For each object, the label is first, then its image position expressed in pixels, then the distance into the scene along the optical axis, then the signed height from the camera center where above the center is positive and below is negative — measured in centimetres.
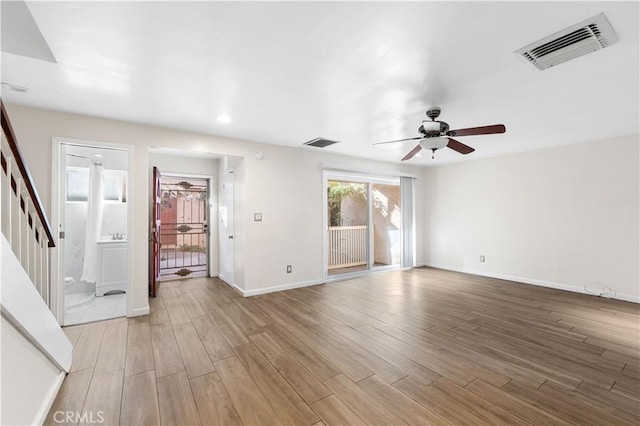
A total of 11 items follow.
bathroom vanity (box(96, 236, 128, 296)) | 436 -75
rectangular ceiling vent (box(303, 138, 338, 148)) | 424 +122
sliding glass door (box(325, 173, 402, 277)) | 559 -12
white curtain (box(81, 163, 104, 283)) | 429 -5
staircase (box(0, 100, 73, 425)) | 139 -55
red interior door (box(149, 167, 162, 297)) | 421 -27
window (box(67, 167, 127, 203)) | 440 +60
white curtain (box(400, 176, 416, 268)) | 635 -11
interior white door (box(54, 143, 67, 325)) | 304 -15
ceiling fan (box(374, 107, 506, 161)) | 268 +85
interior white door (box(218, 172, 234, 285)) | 482 -18
